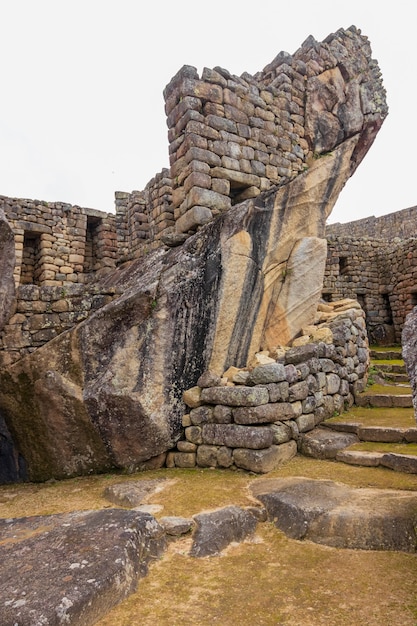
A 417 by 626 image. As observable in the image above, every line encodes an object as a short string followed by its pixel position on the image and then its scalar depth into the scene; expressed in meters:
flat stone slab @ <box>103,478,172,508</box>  4.78
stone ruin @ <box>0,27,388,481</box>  6.09
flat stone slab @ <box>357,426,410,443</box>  5.88
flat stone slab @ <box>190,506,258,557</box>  3.65
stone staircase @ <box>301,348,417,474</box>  5.32
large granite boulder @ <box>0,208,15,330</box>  6.31
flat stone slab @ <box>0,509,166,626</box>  2.59
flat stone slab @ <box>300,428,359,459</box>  5.92
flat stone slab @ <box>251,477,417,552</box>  3.52
